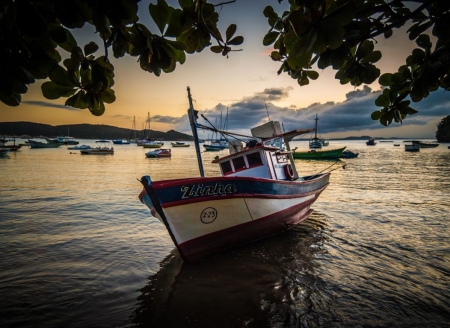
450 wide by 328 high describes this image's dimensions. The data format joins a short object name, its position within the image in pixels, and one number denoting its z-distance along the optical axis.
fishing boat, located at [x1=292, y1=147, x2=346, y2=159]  41.75
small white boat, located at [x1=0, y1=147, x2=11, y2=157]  38.98
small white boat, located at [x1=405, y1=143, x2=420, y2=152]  66.31
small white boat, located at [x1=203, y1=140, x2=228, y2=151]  76.43
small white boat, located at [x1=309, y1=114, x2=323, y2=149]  66.81
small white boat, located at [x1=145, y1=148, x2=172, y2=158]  48.27
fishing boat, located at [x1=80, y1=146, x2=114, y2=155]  50.01
